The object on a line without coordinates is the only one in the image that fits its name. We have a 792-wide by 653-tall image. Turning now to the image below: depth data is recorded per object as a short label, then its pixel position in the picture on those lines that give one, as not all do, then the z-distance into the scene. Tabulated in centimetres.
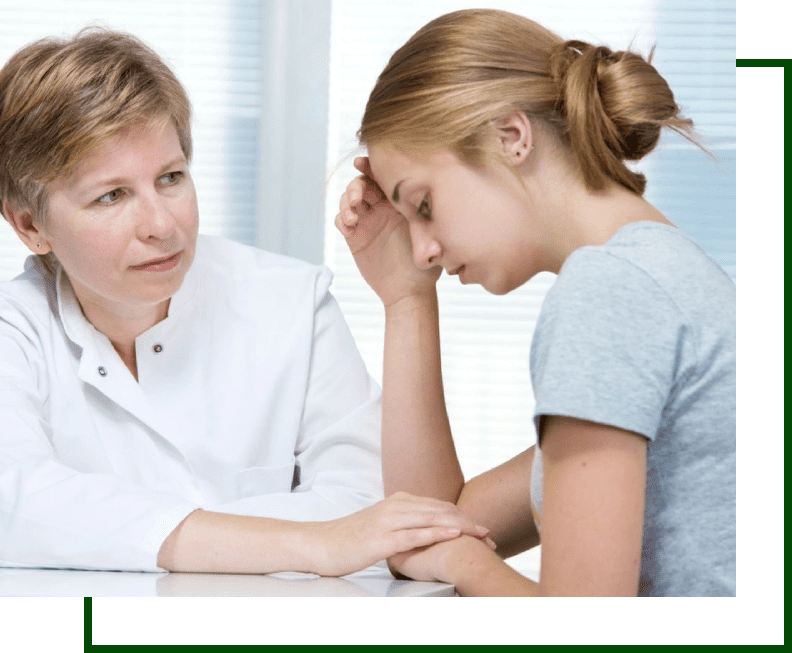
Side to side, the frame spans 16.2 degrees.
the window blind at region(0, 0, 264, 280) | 351
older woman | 215
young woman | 197
